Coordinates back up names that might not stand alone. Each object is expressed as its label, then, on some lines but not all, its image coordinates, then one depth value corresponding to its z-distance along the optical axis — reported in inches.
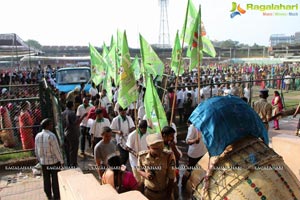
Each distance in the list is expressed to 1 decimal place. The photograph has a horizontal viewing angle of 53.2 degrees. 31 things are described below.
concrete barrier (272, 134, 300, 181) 175.0
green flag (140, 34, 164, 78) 280.2
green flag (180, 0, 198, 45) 263.4
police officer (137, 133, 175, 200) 147.6
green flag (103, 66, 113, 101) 310.7
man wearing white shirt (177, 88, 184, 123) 436.4
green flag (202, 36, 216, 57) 276.5
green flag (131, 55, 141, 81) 449.6
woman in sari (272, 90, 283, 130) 391.5
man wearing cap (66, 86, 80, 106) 376.0
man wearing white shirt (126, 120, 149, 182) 202.2
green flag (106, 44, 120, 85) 329.4
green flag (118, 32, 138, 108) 222.5
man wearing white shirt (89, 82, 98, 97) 456.4
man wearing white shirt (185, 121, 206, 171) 214.7
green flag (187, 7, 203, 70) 257.4
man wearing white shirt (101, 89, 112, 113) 388.7
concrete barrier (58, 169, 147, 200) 111.4
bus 548.7
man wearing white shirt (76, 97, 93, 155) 308.2
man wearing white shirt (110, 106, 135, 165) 241.9
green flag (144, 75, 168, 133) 205.3
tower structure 3088.1
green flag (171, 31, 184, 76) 318.3
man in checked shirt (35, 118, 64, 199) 199.9
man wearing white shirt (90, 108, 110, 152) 262.5
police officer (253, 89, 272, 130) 273.6
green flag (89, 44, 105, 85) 366.3
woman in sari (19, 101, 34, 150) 296.5
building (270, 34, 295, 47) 4195.4
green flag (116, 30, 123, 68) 338.2
